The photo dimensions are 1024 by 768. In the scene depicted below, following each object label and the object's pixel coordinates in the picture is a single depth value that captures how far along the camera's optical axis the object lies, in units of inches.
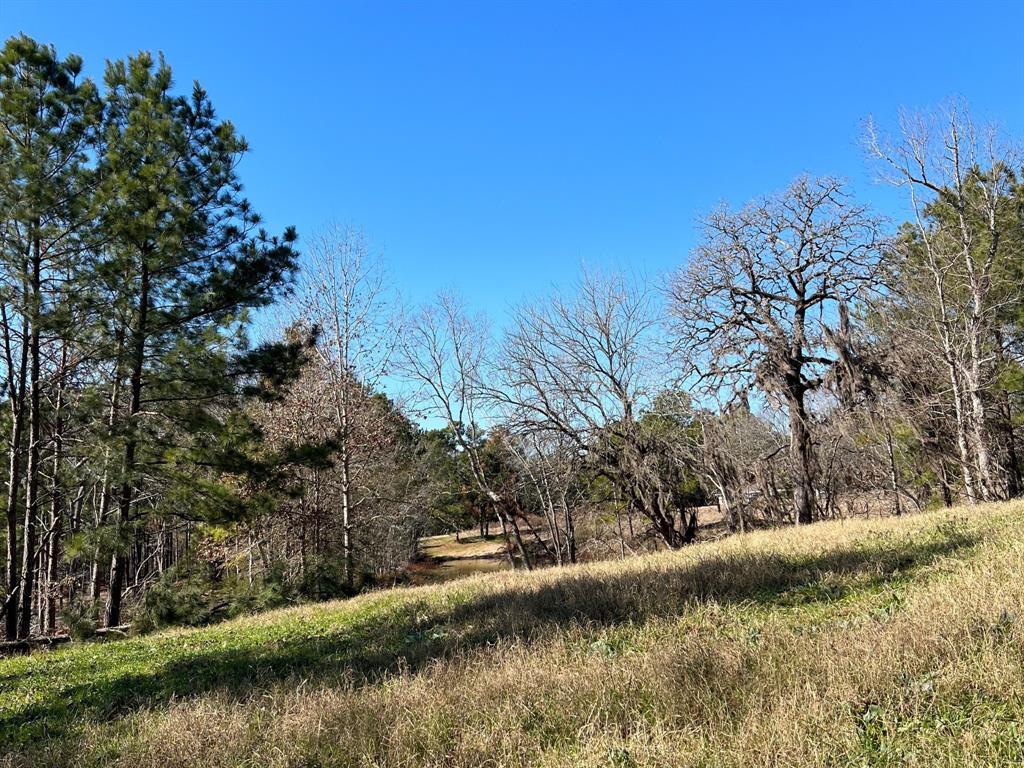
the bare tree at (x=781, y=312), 620.4
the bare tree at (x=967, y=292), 593.9
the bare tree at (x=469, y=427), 869.2
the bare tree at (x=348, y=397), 761.0
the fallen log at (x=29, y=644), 420.8
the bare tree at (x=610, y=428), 689.0
